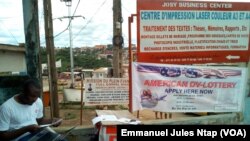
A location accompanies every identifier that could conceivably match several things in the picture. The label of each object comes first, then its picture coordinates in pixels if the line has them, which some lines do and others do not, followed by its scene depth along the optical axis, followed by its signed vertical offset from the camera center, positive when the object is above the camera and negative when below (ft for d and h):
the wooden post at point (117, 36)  19.86 +2.10
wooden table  9.80 -2.83
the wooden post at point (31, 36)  9.76 +1.11
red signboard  12.17 +1.52
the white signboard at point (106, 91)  20.50 -2.56
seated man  7.96 -1.76
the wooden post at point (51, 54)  23.14 +0.84
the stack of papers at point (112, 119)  10.13 -2.48
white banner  12.48 -1.52
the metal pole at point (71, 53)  54.95 +2.17
